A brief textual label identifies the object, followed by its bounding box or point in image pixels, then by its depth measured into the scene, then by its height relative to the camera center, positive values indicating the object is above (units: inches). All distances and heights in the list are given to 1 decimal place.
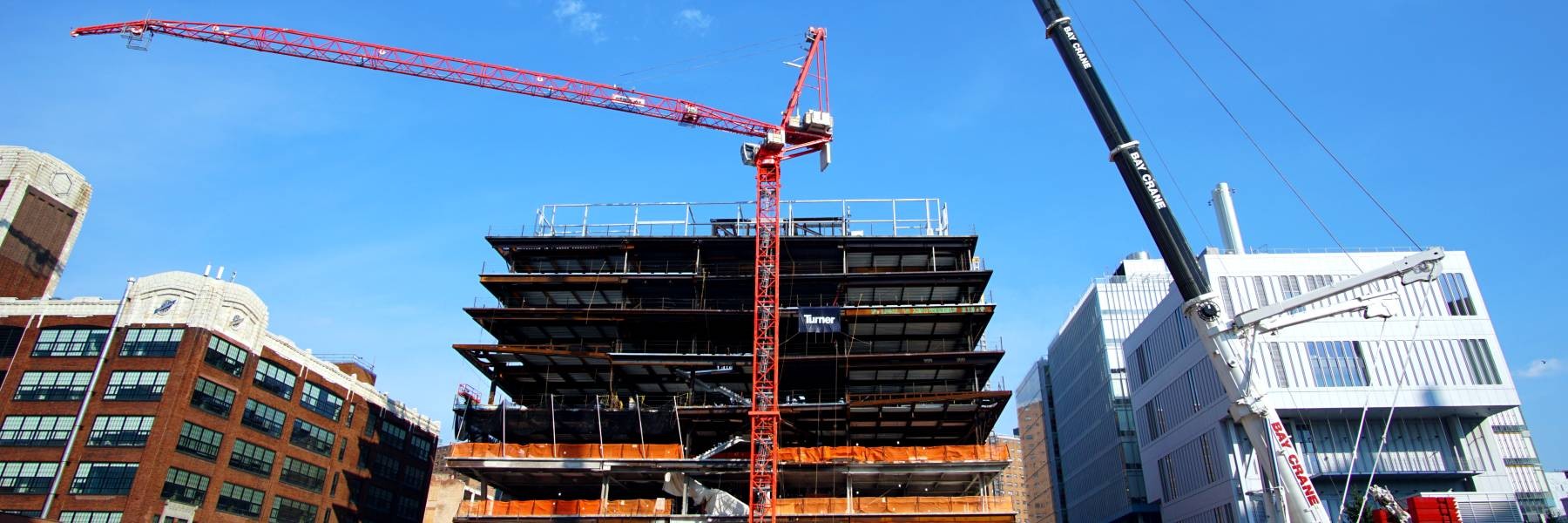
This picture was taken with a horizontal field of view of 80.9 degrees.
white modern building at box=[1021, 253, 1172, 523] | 3629.4 +1055.4
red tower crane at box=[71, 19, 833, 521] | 2230.6 +1361.1
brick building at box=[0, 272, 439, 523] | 2300.7 +575.4
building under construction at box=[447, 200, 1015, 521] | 2257.6 +715.2
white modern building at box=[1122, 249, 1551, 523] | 2322.8 +623.7
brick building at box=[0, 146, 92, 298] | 2876.5 +1274.6
